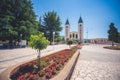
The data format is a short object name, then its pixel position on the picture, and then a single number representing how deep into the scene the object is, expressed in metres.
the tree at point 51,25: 31.65
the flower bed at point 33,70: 2.47
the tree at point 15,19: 14.21
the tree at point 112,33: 25.10
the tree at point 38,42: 3.58
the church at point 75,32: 52.92
